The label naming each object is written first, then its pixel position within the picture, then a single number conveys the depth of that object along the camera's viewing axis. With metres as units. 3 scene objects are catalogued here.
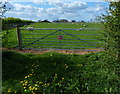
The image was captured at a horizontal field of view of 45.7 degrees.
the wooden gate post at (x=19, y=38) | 8.89
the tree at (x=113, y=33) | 4.49
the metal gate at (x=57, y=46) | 8.85
